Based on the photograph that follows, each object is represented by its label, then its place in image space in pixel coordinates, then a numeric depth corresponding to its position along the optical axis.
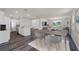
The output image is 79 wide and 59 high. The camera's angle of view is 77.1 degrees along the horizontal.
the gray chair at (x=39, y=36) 1.26
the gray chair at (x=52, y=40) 1.24
